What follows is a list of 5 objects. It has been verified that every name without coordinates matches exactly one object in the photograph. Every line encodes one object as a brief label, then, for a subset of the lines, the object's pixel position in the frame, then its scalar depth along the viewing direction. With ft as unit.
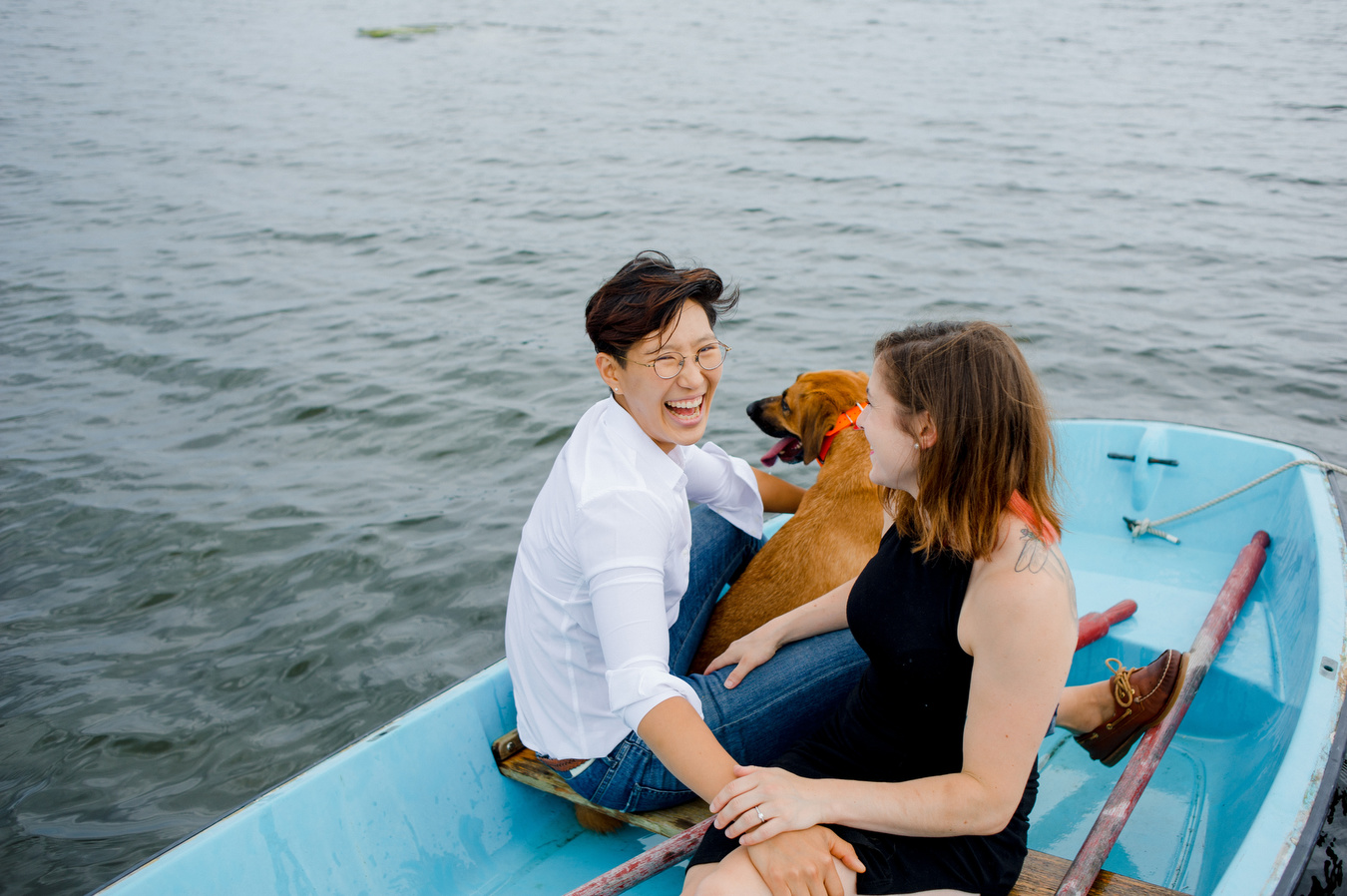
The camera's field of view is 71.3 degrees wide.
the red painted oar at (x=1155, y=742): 7.47
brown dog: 10.28
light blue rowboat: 8.43
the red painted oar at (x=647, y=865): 7.66
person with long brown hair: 6.07
